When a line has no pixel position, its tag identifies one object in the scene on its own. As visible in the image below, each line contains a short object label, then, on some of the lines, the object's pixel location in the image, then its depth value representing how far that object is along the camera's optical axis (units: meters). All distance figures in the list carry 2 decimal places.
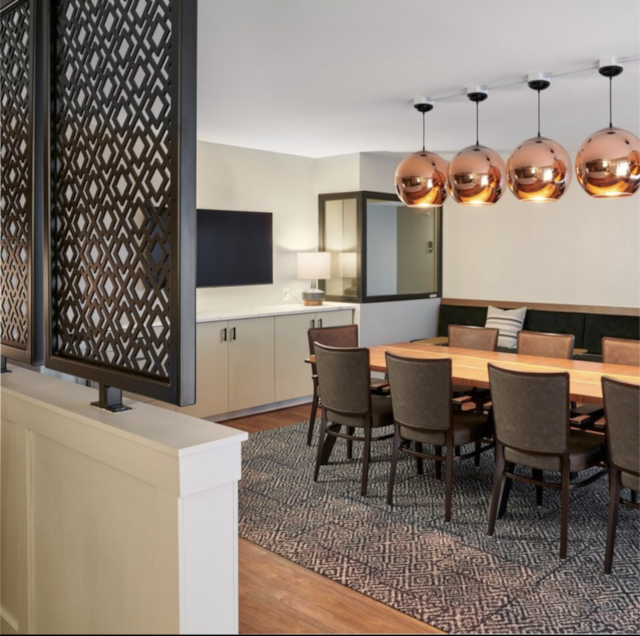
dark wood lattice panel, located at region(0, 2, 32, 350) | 2.45
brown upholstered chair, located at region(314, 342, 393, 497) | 3.85
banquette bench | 6.31
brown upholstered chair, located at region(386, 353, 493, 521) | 3.46
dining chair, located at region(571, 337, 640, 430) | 4.02
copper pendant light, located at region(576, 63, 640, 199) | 3.13
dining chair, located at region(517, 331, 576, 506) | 4.57
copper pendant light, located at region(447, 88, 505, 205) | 3.57
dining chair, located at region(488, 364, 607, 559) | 3.02
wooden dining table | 3.44
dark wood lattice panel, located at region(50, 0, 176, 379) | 1.76
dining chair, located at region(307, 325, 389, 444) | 4.85
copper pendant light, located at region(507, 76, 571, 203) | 3.35
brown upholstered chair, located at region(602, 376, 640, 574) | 2.78
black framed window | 6.80
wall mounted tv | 6.04
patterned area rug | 2.65
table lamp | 6.66
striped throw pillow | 6.79
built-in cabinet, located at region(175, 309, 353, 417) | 5.55
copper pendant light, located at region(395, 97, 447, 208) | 3.77
